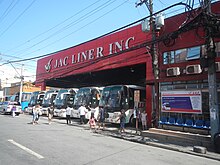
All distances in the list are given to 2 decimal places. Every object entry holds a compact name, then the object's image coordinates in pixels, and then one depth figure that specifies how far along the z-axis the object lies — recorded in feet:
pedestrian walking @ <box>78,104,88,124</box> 63.62
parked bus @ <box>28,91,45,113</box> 100.42
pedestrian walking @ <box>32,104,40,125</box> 60.94
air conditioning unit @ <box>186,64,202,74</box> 44.93
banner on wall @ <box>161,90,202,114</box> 42.91
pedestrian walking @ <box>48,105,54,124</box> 64.64
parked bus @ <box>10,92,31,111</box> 121.09
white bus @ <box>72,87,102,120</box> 67.37
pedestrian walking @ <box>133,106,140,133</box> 51.76
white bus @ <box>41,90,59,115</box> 90.95
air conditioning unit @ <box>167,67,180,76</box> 48.55
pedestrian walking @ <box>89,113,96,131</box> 55.11
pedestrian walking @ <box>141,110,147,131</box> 50.65
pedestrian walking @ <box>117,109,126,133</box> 49.02
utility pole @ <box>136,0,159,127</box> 47.80
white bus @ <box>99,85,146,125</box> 57.67
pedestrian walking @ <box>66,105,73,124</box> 66.58
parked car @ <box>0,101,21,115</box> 90.00
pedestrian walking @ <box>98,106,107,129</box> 56.12
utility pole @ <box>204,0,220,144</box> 34.27
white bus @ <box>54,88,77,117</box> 81.14
